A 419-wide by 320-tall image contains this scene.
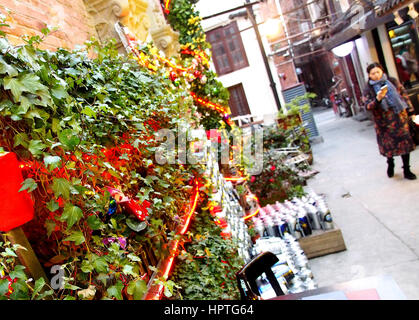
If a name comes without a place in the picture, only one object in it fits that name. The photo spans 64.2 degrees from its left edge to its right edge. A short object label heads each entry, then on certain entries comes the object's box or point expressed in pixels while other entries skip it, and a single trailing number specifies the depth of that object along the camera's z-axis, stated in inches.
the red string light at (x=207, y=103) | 243.9
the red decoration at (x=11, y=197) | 48.2
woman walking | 213.5
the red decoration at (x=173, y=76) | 174.1
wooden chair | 76.2
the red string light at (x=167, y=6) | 242.8
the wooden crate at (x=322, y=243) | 172.1
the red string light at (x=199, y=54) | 242.9
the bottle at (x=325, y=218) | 173.3
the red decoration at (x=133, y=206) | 68.9
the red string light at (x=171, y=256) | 75.9
